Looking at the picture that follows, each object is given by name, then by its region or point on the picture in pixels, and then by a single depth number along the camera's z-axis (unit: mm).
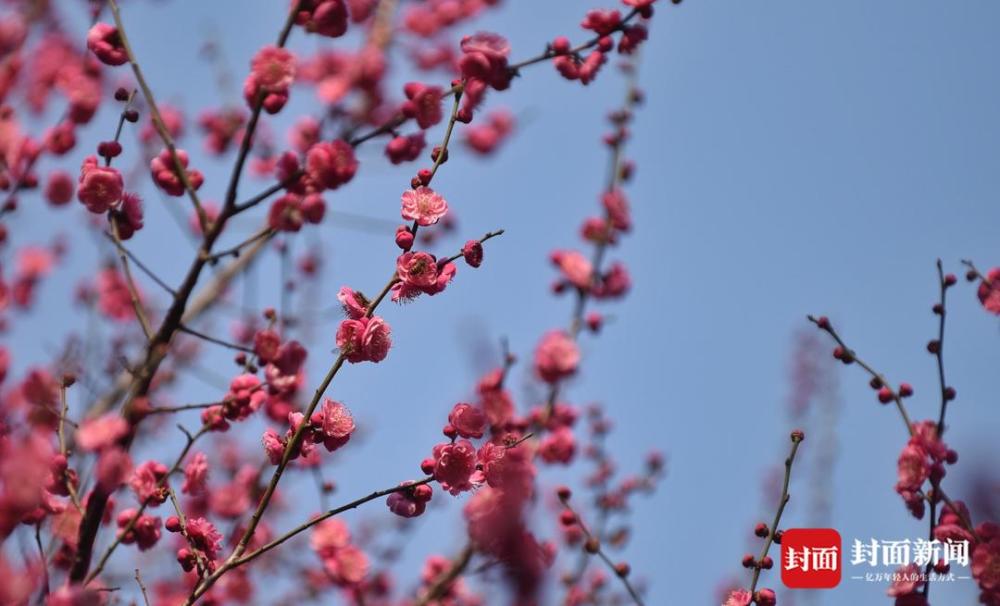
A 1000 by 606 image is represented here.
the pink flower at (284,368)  6137
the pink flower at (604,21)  6918
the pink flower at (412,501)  5312
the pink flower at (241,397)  5625
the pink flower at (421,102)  6641
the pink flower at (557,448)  10953
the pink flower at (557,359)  10695
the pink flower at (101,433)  4980
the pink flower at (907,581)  5746
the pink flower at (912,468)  6250
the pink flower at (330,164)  5977
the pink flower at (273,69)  5793
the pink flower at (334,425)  5457
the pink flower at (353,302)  5570
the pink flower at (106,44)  6000
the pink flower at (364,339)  5383
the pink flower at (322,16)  5922
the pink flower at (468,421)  5352
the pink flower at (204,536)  5555
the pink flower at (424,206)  5594
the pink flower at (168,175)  5961
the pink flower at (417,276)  5461
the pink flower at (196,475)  6379
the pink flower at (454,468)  5266
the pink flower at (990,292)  7199
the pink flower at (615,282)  11836
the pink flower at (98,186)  5910
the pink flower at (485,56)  6344
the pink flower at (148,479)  5582
